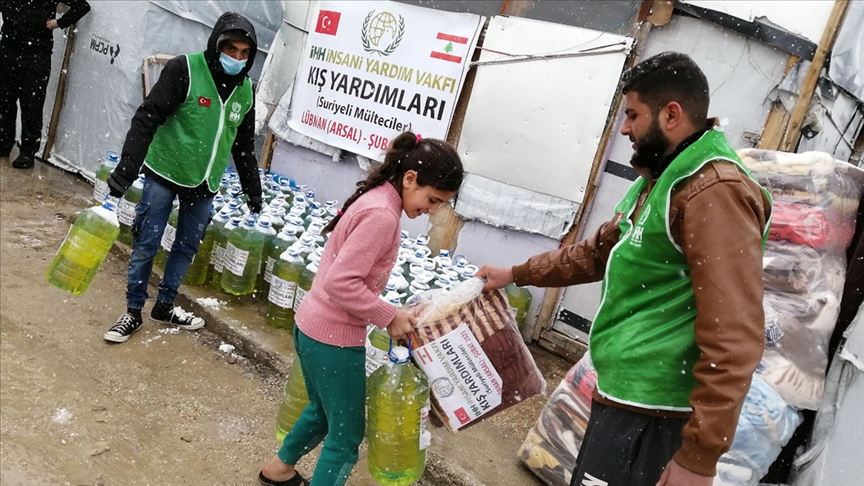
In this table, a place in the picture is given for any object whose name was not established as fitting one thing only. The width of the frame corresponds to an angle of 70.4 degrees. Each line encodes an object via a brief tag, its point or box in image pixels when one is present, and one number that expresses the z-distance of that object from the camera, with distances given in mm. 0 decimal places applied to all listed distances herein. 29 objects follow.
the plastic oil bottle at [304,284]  4402
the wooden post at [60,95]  6992
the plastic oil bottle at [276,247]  4621
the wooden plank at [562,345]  5020
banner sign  5426
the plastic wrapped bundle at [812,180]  3227
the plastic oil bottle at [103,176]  5539
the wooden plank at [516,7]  5113
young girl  2174
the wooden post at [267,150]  7062
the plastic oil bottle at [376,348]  3359
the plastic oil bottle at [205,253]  4953
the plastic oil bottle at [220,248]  4695
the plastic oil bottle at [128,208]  5066
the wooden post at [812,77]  3988
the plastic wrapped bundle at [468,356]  2449
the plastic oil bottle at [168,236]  4805
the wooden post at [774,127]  4223
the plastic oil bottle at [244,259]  4602
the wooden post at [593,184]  4605
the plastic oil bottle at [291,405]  3123
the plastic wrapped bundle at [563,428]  3107
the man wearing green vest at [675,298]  1544
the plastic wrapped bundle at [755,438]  2844
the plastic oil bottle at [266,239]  4742
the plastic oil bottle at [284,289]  4289
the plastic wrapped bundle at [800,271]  3137
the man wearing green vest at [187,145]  3592
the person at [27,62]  6430
